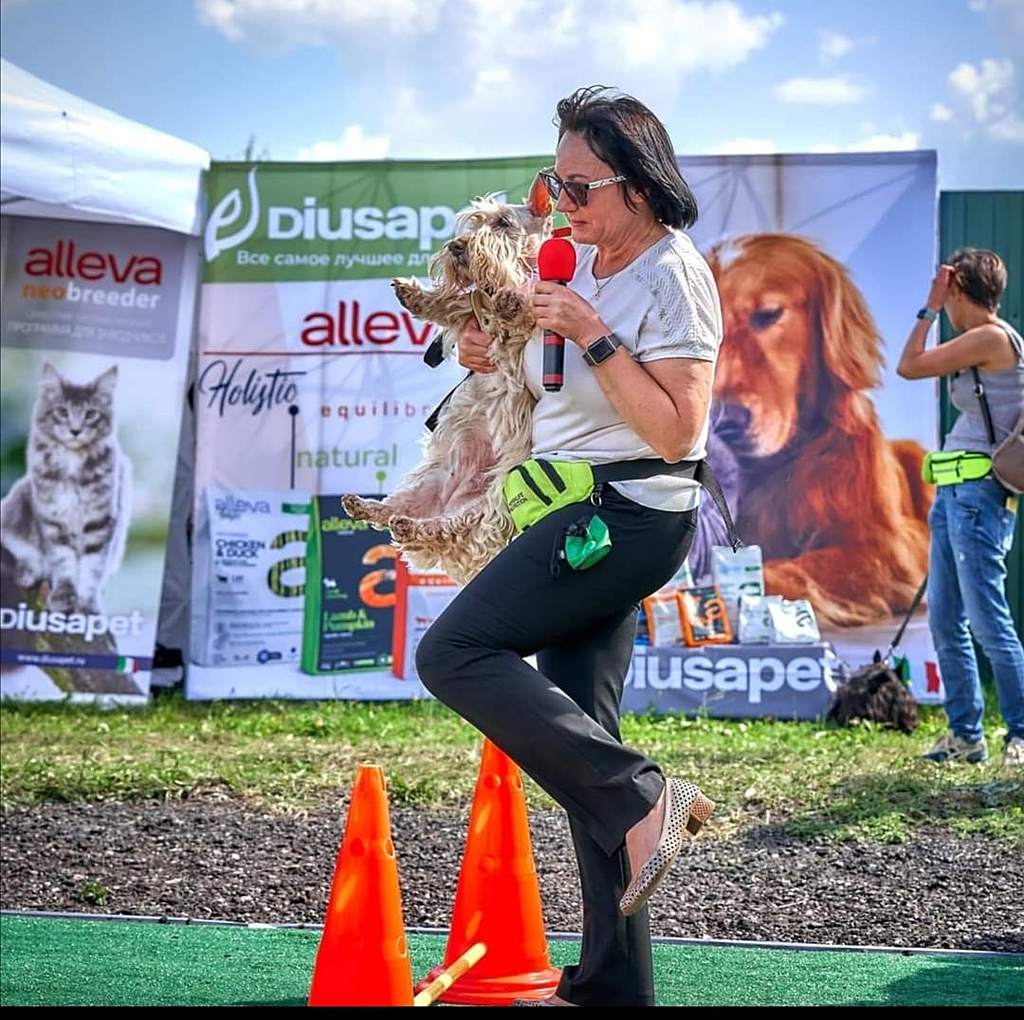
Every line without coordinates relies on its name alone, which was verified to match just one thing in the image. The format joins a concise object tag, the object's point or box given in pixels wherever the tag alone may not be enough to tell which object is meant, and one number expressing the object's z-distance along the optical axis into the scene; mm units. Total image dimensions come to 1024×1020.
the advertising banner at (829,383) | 10000
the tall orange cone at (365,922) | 3924
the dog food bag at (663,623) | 10016
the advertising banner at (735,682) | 9906
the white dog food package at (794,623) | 9961
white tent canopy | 9758
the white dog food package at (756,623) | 9961
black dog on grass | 9500
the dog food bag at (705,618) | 10008
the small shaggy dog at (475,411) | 3768
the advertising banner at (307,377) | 10289
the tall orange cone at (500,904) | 4332
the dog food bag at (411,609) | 10273
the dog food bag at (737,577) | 10070
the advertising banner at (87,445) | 10422
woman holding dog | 3537
